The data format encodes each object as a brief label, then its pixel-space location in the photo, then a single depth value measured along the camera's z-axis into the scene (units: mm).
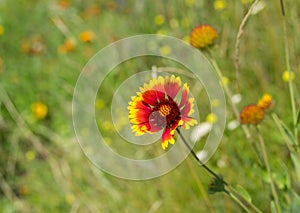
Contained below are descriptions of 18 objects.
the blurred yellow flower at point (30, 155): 1841
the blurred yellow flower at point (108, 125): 1767
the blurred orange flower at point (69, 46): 2144
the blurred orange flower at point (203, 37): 1033
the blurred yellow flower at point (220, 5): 1779
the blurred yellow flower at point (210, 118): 1342
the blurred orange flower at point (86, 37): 2051
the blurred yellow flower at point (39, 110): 2003
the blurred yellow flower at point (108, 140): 1687
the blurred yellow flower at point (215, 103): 1461
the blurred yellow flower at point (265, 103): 1052
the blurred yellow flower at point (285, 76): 1331
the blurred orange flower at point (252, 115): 1013
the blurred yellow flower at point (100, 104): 1925
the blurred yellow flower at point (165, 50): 1784
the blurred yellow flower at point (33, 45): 2314
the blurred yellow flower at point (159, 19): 1911
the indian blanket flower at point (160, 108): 857
